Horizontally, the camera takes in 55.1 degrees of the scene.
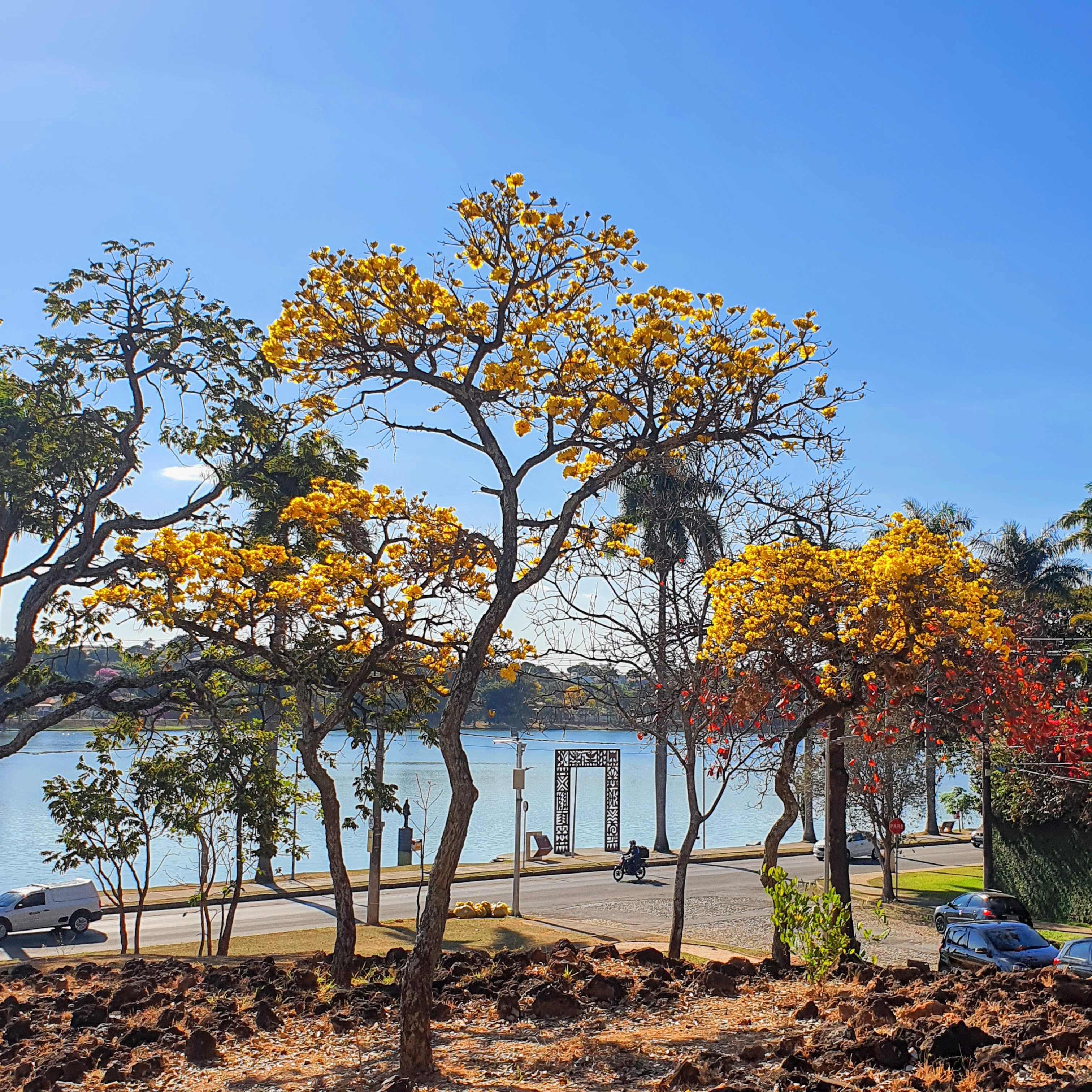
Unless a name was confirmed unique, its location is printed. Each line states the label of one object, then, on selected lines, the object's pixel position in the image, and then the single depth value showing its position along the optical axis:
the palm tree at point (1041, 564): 45.12
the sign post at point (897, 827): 33.31
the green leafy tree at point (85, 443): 18.06
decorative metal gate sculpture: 45.09
